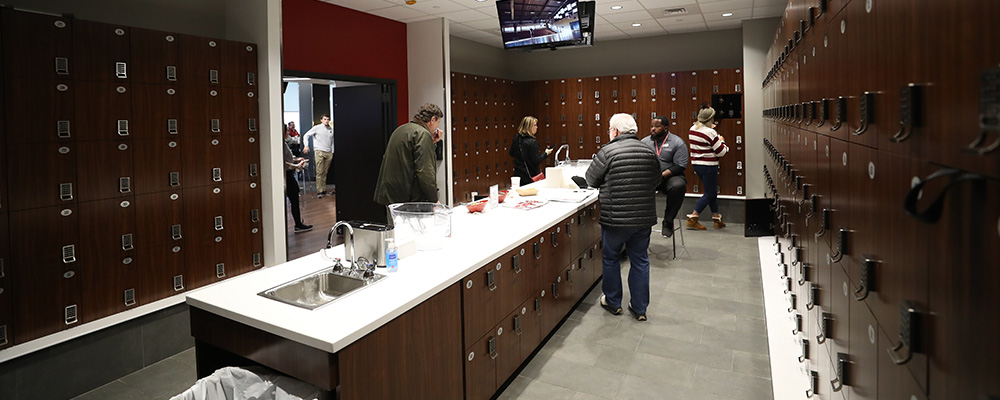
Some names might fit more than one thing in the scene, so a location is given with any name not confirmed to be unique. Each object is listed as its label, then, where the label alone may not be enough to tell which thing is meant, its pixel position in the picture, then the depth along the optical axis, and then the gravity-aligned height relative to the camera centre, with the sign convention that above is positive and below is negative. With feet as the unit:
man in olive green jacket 14.82 +0.24
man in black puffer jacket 13.10 -0.73
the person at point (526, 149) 23.01 +0.92
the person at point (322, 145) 31.73 +1.71
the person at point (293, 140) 34.30 +2.35
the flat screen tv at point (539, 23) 16.17 +4.43
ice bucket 9.75 -0.94
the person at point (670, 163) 20.21 +0.16
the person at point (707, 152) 24.38 +0.64
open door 23.58 +1.40
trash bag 6.10 -2.42
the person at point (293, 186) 22.39 -0.47
